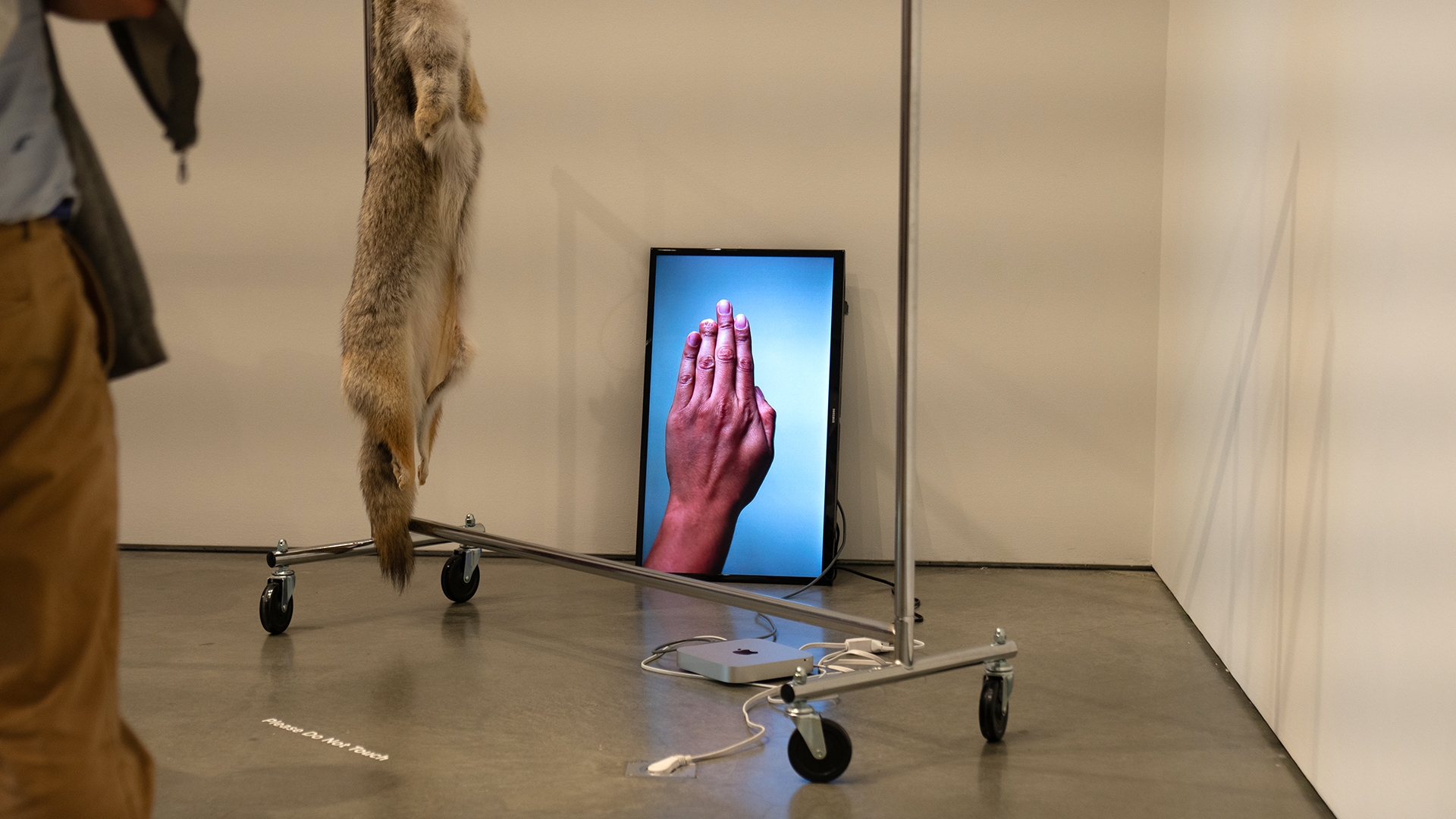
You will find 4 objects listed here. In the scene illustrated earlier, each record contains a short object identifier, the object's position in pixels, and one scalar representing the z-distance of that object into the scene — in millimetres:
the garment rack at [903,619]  2219
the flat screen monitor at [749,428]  4062
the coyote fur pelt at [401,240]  3070
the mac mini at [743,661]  2838
